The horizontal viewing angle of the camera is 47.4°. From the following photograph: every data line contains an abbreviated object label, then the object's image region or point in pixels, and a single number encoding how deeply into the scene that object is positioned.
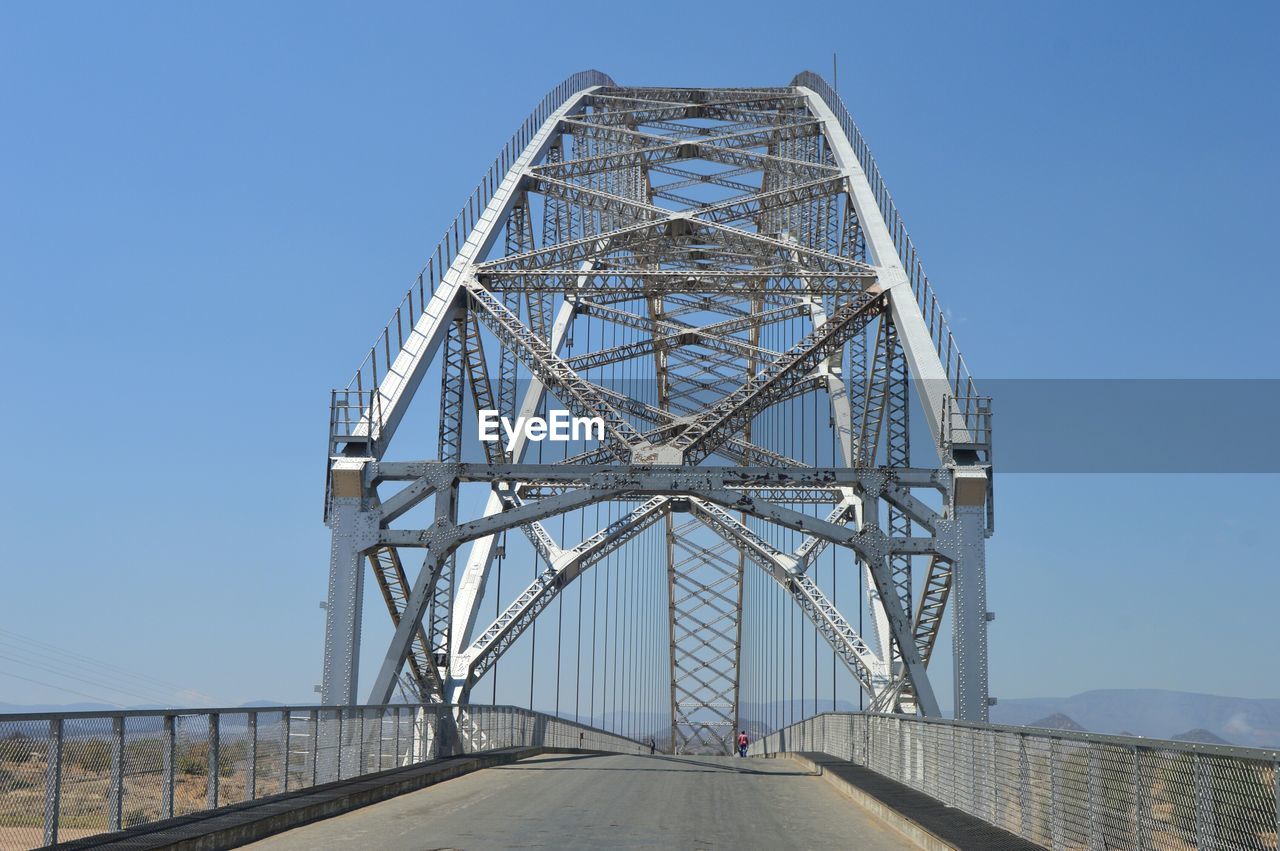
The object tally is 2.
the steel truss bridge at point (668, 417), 26.34
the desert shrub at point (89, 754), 11.01
